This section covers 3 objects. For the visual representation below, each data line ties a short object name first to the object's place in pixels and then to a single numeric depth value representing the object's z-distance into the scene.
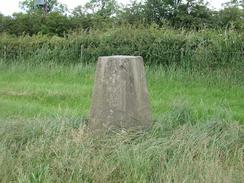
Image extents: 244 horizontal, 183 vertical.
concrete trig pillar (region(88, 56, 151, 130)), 5.44
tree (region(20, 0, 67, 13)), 40.00
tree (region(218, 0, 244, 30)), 21.95
